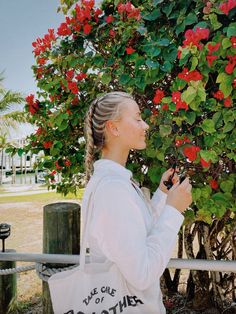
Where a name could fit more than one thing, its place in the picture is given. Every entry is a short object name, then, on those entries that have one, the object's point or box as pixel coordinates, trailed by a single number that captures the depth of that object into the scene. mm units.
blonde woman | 1080
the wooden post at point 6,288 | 3043
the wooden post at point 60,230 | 1956
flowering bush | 1930
